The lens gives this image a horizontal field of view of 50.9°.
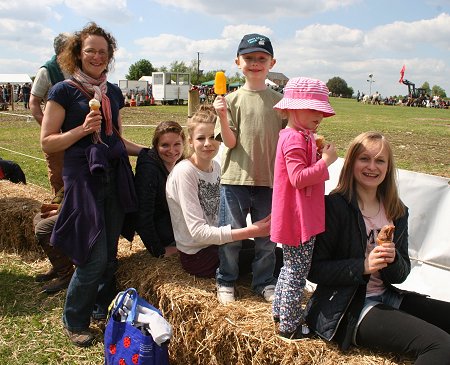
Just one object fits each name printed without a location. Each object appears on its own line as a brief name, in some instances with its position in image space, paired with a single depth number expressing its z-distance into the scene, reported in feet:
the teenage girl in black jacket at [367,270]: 7.65
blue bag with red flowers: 8.67
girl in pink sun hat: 7.67
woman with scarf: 9.91
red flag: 250.29
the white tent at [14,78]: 110.15
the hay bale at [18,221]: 15.97
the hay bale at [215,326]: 7.93
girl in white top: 10.31
